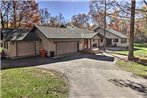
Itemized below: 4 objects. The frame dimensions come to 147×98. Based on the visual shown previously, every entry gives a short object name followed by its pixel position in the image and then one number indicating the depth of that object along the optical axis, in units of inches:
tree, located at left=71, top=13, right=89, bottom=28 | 1475.0
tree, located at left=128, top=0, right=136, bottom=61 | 476.0
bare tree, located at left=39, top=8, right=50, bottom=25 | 1386.3
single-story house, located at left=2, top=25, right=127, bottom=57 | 476.6
